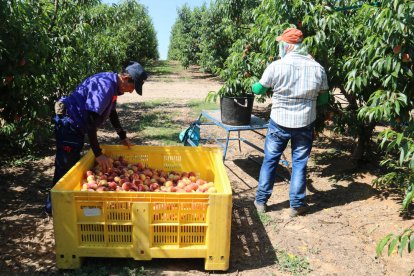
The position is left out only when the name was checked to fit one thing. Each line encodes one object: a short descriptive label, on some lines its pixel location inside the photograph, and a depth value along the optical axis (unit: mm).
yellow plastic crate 2834
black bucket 5246
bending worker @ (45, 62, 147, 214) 3217
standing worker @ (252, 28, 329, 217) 3877
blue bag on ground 5625
